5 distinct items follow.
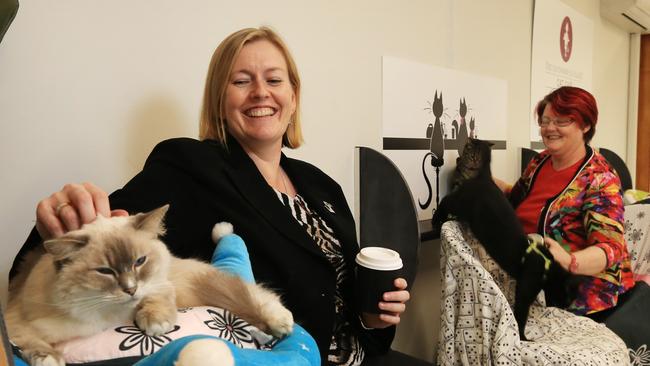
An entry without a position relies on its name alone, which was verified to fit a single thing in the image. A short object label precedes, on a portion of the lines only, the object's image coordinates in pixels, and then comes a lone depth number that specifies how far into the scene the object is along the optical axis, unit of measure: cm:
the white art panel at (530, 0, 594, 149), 268
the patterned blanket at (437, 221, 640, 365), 119
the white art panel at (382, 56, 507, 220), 178
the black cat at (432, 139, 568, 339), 134
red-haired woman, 151
